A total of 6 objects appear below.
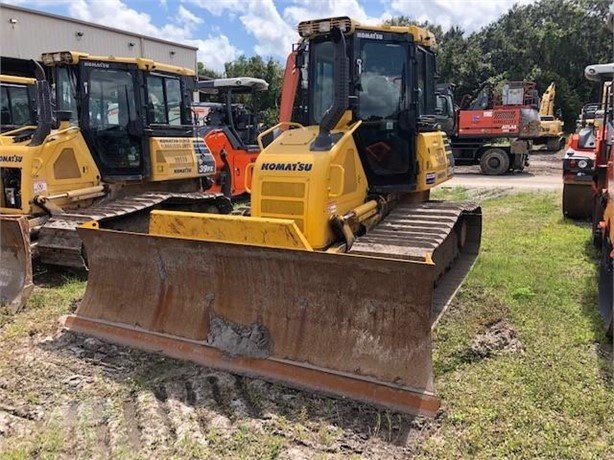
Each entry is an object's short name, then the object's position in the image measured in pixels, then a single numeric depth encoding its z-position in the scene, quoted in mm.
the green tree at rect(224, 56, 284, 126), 39359
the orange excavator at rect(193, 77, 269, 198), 11422
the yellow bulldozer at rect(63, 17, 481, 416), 3854
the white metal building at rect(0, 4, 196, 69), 18891
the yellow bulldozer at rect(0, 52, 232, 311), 6746
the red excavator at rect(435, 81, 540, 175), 18062
